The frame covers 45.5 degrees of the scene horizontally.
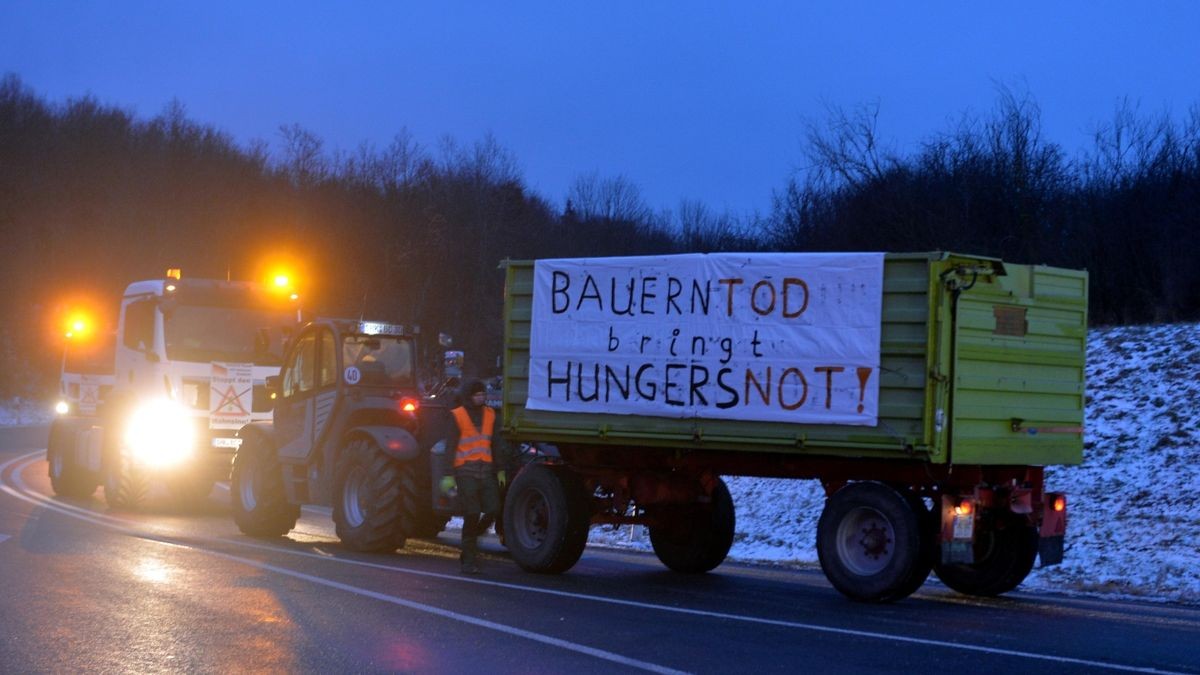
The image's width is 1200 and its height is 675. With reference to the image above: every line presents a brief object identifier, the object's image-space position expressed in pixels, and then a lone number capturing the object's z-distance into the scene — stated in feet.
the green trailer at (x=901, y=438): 37.27
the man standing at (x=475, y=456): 44.88
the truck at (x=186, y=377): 66.13
